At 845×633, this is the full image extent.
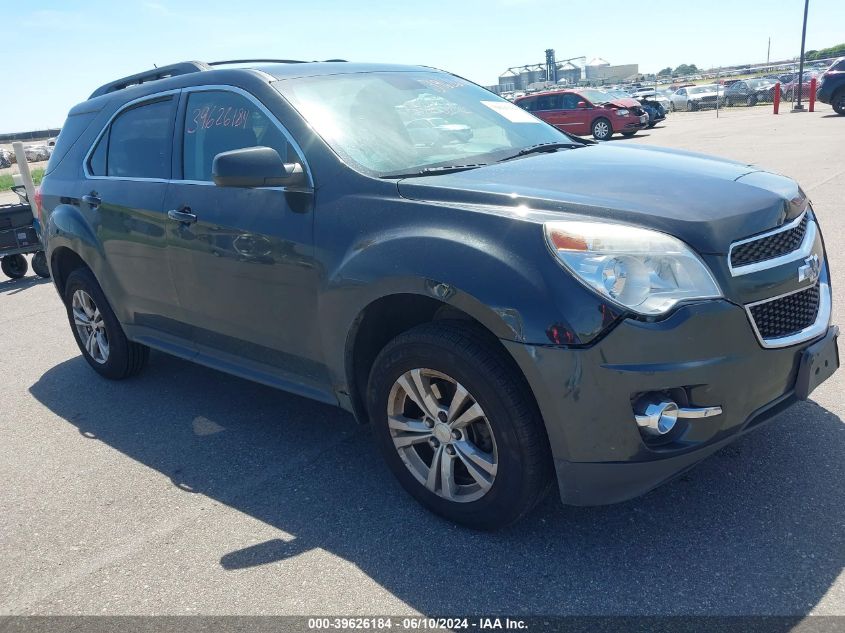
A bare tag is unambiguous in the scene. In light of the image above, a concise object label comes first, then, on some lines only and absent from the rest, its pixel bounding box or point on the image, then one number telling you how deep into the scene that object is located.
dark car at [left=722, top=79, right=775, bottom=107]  36.28
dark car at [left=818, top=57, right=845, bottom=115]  21.97
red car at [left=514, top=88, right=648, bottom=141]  23.05
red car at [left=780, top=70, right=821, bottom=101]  31.35
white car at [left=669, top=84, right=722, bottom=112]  37.81
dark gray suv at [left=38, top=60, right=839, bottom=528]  2.48
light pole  27.52
